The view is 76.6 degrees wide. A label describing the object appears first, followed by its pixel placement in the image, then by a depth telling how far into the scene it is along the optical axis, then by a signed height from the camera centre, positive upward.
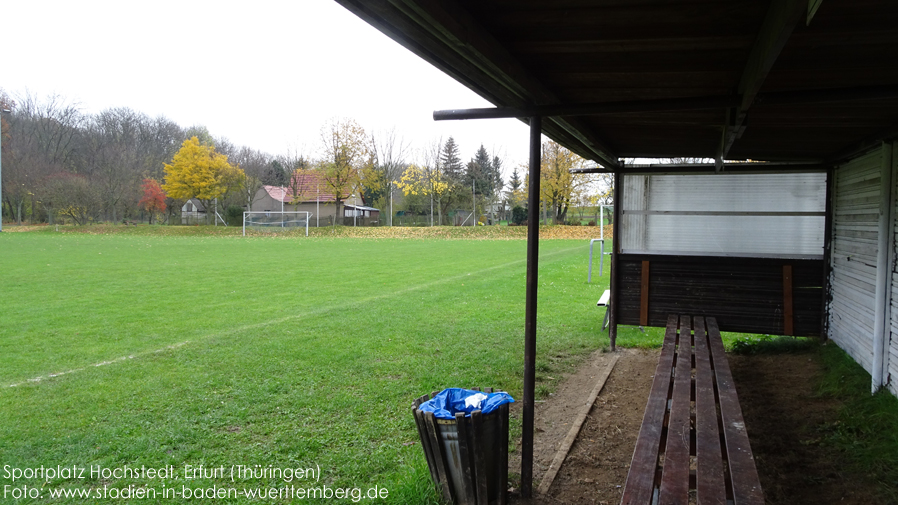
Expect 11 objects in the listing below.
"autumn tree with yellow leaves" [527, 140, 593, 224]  42.09 +3.90
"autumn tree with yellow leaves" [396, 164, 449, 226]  50.95 +4.03
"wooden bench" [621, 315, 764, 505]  2.50 -1.12
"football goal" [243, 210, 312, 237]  44.06 +0.18
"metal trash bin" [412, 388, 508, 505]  3.00 -1.24
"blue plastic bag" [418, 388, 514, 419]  3.21 -1.02
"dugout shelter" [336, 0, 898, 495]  2.27 +0.75
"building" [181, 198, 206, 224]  54.81 +0.95
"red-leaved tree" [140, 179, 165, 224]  55.94 +2.36
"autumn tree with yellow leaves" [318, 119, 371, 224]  48.06 +5.59
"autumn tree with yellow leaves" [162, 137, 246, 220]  49.94 +4.19
